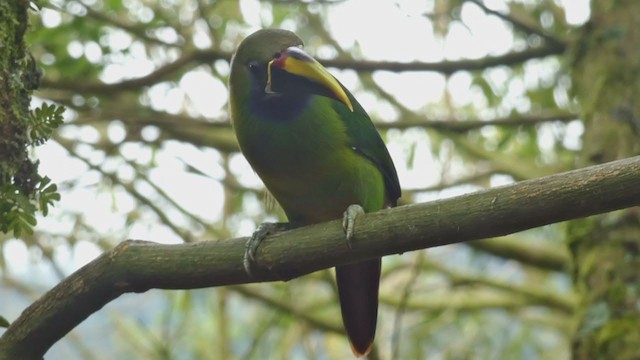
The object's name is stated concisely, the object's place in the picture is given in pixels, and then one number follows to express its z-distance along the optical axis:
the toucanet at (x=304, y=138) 4.82
